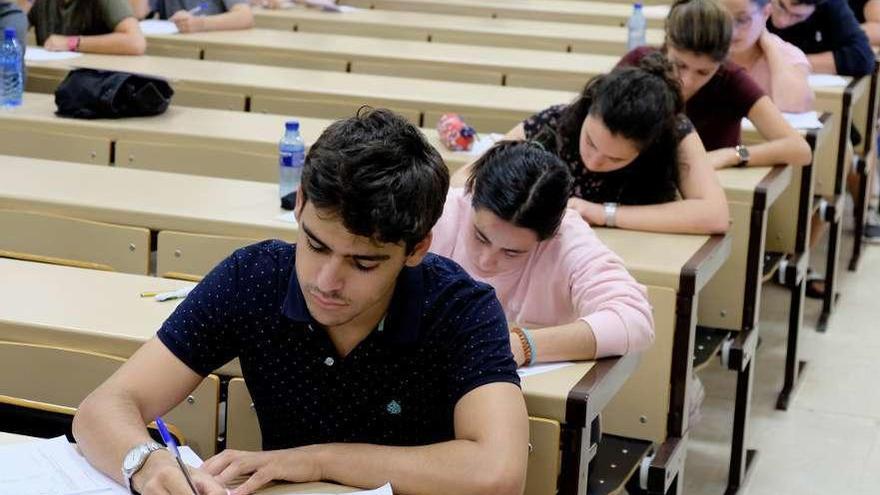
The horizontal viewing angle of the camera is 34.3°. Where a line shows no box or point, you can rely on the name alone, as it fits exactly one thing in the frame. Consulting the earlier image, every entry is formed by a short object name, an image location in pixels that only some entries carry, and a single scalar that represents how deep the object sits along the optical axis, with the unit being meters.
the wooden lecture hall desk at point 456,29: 6.42
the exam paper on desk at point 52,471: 1.90
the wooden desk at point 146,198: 3.22
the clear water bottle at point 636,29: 6.07
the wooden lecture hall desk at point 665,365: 2.94
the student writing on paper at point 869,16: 6.10
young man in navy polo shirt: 1.88
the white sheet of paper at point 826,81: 5.08
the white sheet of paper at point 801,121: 4.38
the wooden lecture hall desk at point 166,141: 4.05
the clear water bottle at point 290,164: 3.44
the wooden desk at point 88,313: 2.36
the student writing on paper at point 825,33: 5.36
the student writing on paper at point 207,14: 6.21
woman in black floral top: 3.13
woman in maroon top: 3.79
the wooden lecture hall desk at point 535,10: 7.33
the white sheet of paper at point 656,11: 7.51
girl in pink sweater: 2.41
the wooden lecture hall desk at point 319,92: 4.72
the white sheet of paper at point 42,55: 5.26
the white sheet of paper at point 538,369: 2.35
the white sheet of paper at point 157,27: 6.25
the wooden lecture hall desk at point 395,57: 5.54
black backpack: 4.22
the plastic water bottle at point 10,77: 4.46
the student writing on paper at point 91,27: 5.46
